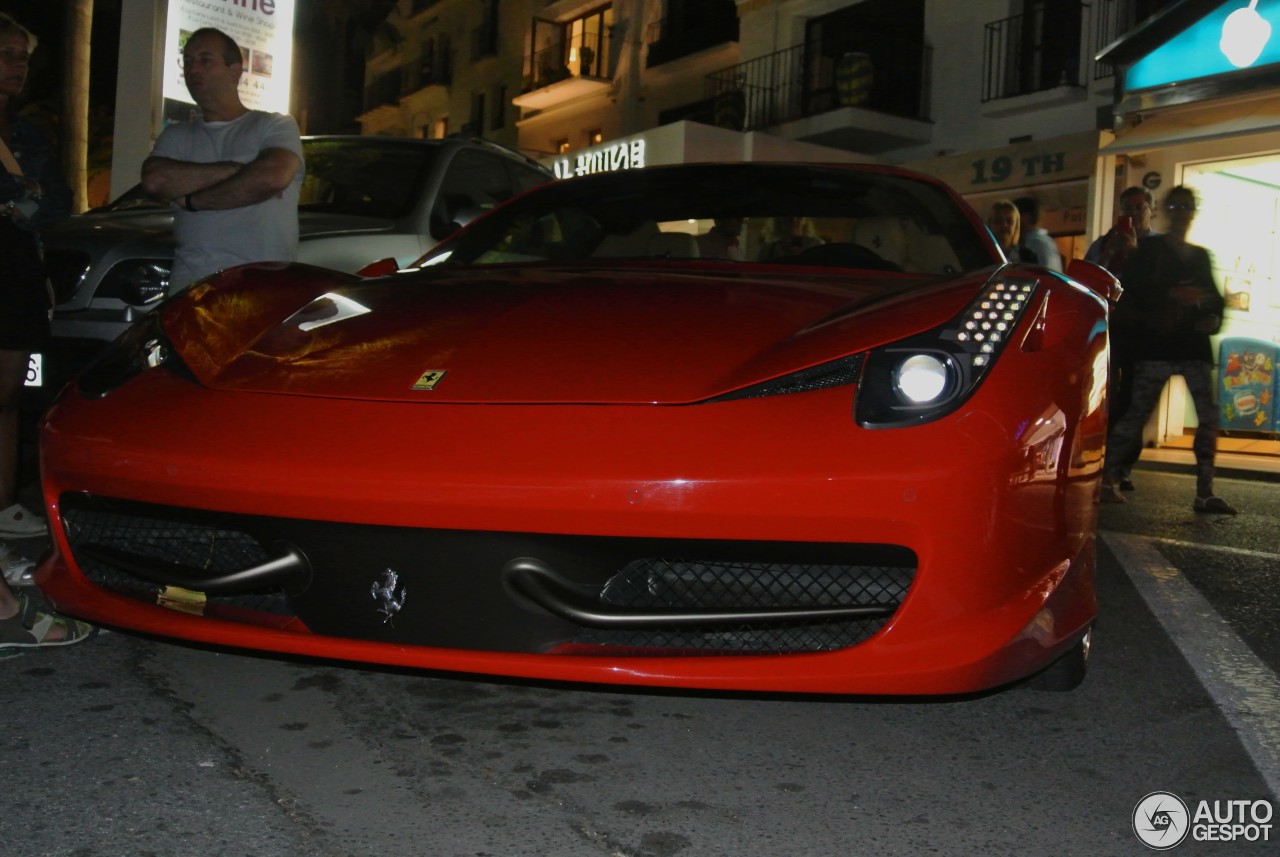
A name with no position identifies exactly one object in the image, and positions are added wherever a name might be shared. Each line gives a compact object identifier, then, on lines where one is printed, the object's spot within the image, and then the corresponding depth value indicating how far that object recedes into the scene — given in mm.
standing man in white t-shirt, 3783
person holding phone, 6418
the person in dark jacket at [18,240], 3631
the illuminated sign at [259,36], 9750
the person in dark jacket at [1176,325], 6168
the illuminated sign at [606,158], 18047
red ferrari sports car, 1946
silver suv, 4551
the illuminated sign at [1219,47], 10578
